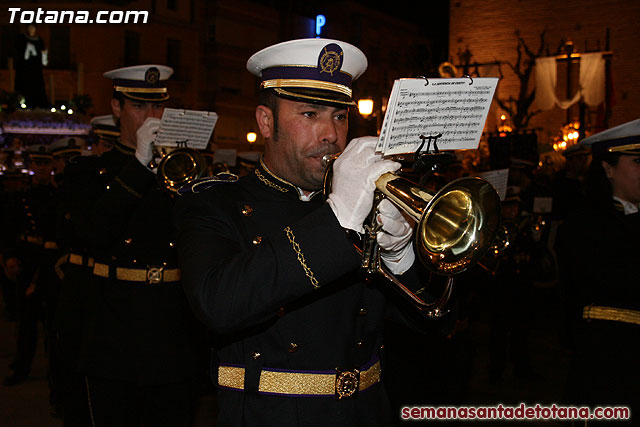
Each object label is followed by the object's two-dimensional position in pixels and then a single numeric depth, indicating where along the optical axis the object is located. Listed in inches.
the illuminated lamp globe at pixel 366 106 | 564.4
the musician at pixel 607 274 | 134.0
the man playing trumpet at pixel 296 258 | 72.9
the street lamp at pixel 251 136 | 1028.5
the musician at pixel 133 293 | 136.2
